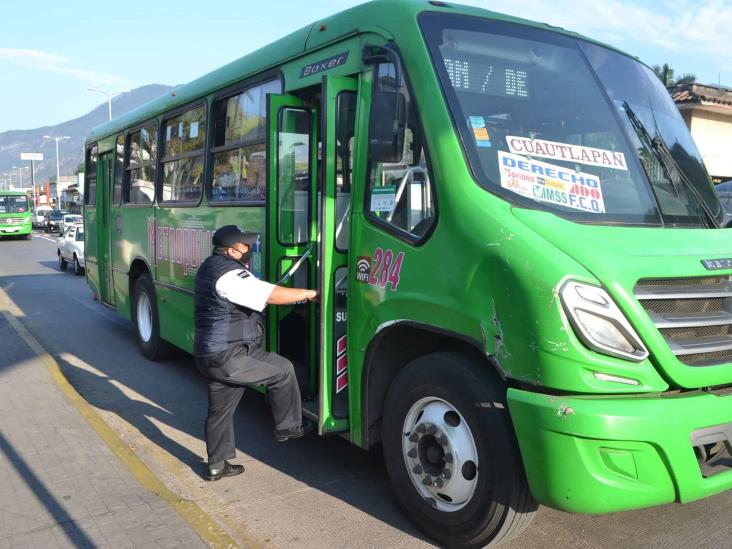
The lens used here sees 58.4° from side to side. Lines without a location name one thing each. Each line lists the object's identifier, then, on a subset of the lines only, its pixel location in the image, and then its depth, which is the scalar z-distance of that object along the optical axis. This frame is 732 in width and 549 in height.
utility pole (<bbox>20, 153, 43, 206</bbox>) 84.34
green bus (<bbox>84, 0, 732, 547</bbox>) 2.82
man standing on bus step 4.18
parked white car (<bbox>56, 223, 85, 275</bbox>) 18.06
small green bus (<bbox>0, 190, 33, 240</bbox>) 33.53
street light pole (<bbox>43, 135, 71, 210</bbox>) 75.75
